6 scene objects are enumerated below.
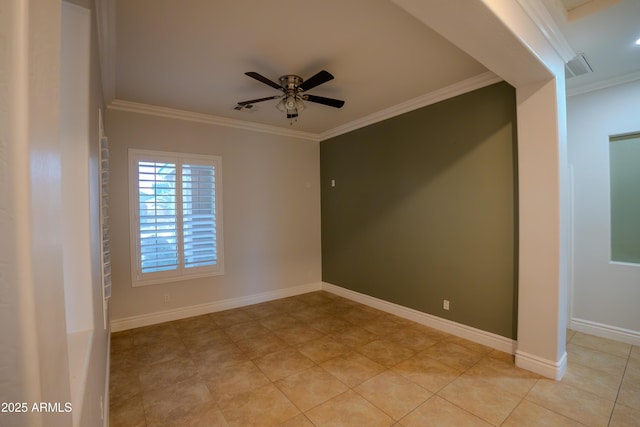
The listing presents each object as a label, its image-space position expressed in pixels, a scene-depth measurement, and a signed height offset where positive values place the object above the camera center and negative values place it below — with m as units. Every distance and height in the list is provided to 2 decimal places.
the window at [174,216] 3.48 -0.01
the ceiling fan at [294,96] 2.69 +1.17
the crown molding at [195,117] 3.40 +1.36
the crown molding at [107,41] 1.78 +1.33
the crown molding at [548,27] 1.79 +1.31
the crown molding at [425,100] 2.85 +1.36
